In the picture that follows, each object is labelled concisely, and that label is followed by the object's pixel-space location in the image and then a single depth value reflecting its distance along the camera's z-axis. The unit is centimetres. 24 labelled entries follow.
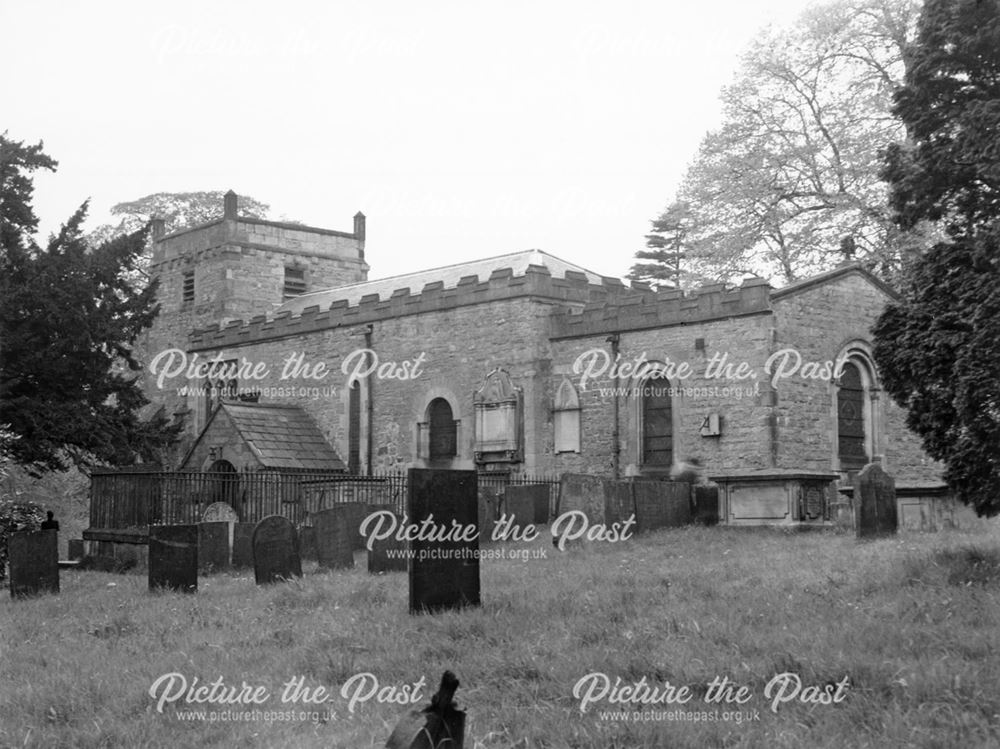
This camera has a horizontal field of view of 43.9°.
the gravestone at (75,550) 2108
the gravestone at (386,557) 1491
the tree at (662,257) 4759
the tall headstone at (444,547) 1062
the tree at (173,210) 5034
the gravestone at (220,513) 2166
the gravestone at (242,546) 1697
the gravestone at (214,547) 1684
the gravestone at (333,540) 1592
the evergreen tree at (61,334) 2314
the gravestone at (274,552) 1414
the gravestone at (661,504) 1886
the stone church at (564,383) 2242
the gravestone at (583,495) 1795
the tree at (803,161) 2872
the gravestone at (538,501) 2069
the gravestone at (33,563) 1474
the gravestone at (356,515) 1755
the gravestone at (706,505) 1980
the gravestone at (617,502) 1803
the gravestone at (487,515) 1861
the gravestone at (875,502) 1514
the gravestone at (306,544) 1738
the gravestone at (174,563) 1394
